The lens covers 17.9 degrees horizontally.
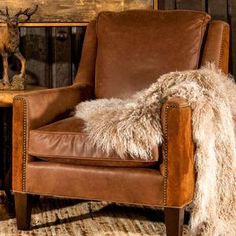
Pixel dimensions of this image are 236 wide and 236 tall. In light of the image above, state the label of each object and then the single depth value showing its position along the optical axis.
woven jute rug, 3.53
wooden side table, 4.85
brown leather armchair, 3.15
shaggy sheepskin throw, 3.15
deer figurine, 4.15
